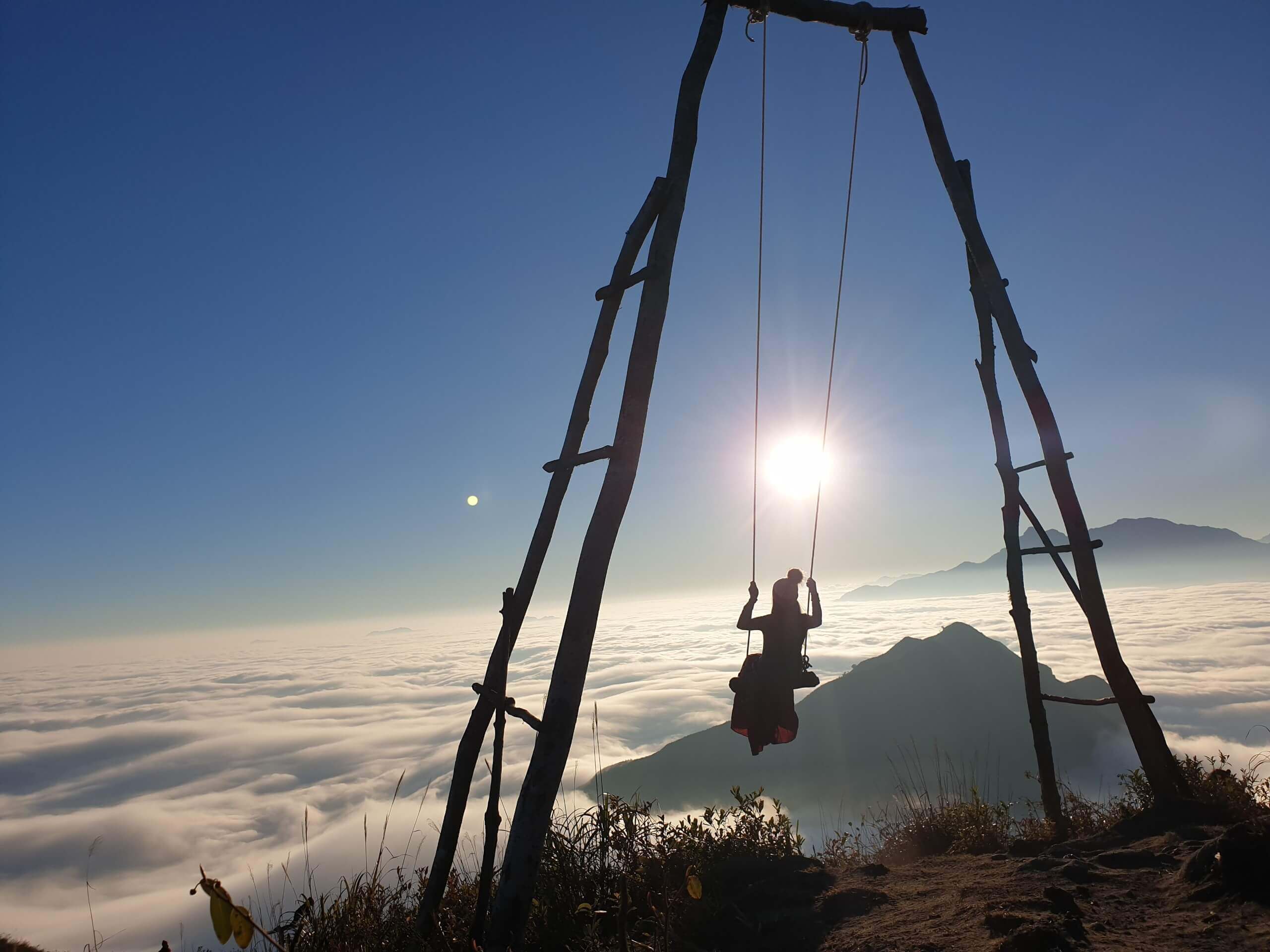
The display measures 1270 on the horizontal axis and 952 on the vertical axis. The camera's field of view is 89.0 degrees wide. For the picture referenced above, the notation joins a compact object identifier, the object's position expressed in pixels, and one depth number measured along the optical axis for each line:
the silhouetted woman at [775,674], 5.77
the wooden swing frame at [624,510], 3.48
